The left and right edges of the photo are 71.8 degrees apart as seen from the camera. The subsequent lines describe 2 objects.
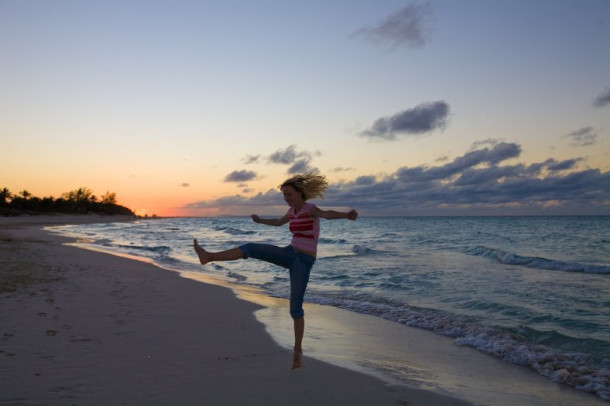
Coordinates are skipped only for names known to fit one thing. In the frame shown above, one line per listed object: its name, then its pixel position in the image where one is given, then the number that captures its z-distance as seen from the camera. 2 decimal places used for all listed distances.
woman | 4.94
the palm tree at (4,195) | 87.50
